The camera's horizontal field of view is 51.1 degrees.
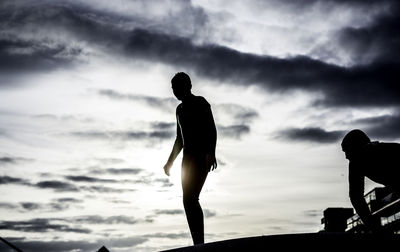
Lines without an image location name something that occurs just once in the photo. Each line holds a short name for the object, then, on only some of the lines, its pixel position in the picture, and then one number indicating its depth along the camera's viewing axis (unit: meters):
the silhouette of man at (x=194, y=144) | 4.18
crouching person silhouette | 3.43
